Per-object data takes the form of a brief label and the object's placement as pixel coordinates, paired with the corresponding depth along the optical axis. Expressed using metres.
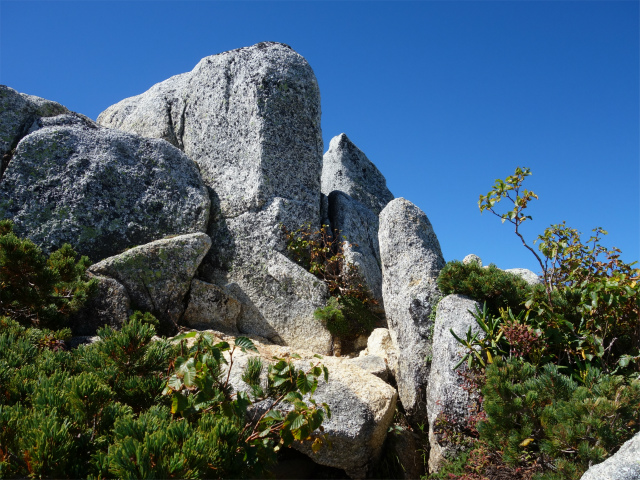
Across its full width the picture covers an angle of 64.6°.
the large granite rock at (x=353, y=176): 14.46
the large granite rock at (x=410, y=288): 8.14
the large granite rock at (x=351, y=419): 6.59
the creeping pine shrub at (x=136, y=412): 3.38
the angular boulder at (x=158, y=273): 9.32
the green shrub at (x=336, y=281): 10.07
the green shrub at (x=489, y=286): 7.44
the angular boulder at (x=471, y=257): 10.53
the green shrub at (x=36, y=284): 7.28
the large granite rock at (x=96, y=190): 10.05
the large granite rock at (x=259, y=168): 10.45
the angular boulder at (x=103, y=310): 8.61
